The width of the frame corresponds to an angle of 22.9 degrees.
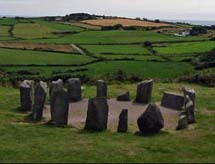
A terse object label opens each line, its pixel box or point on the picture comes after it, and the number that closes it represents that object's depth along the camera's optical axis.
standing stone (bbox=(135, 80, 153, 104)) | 33.91
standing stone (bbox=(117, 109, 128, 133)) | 25.06
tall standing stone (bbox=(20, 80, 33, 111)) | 31.00
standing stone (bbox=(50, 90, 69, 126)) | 26.59
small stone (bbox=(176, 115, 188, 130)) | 25.99
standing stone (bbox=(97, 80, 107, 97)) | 34.16
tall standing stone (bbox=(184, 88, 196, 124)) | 27.50
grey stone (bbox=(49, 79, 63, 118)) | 31.41
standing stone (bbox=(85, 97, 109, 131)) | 25.27
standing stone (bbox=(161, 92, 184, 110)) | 32.03
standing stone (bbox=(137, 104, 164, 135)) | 24.44
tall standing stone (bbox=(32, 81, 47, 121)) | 28.11
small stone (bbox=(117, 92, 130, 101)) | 34.41
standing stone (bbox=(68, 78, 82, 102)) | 34.12
